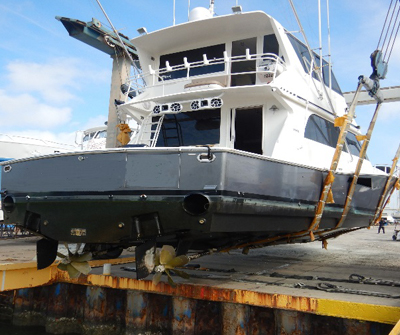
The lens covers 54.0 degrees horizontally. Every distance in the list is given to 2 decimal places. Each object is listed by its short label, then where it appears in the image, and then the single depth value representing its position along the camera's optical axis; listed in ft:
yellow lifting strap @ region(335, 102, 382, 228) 18.07
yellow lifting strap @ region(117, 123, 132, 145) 21.63
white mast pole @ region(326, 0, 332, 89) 22.09
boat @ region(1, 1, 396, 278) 12.95
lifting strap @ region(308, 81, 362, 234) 16.79
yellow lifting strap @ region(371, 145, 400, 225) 21.20
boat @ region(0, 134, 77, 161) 56.59
